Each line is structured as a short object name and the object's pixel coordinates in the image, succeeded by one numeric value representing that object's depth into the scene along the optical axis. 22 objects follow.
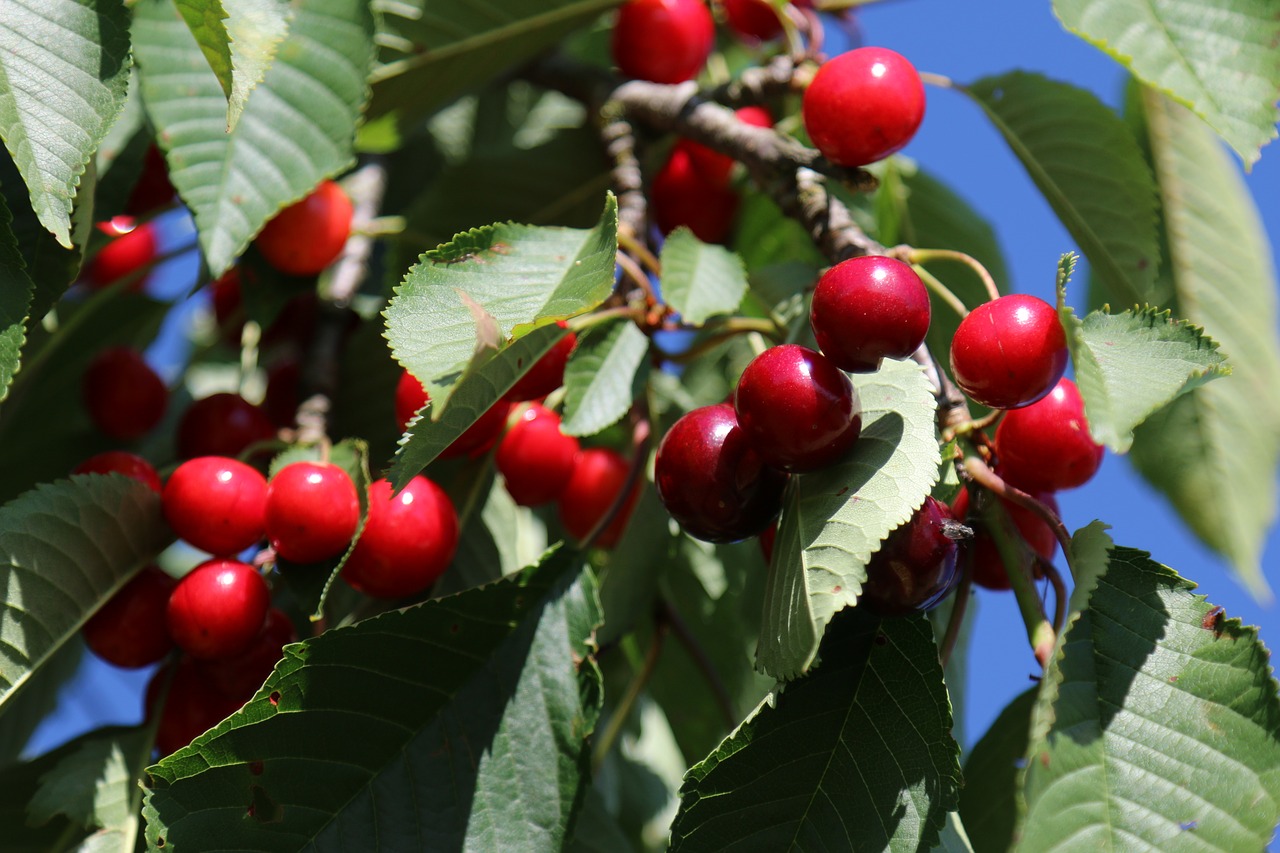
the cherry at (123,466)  0.87
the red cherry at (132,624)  0.86
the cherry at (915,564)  0.81
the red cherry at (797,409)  0.81
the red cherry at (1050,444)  0.83
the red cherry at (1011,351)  0.81
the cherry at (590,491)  0.93
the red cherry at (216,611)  0.85
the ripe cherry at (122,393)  0.93
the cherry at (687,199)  0.96
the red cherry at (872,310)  0.81
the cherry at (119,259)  1.04
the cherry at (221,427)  0.90
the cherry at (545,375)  0.84
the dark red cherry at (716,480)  0.82
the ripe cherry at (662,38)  0.96
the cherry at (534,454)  0.89
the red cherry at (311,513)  0.85
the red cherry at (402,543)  0.85
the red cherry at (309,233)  0.90
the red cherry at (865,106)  0.86
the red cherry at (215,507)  0.85
